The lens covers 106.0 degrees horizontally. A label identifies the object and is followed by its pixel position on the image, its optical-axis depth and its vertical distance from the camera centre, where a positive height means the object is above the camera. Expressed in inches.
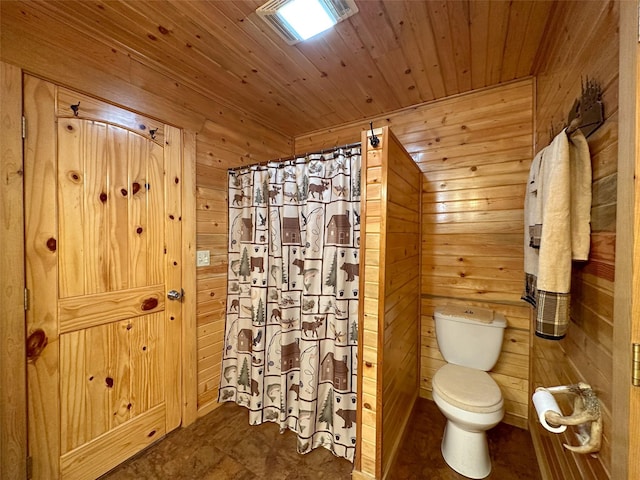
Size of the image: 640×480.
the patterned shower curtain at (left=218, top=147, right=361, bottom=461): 57.4 -15.9
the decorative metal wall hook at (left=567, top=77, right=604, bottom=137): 31.2 +17.6
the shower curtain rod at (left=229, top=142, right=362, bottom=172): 55.3 +21.4
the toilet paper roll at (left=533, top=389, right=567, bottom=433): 25.7 -18.9
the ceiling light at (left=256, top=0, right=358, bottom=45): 45.3 +43.9
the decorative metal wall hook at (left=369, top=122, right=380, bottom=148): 48.3 +19.6
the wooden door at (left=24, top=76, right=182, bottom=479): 45.9 -9.7
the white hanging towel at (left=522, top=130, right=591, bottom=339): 32.1 +1.5
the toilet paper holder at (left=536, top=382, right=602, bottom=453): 25.2 -19.1
